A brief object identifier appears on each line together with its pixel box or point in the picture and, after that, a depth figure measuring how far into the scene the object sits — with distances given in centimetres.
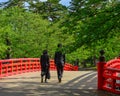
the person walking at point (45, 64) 2059
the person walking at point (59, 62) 2041
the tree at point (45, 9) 7412
